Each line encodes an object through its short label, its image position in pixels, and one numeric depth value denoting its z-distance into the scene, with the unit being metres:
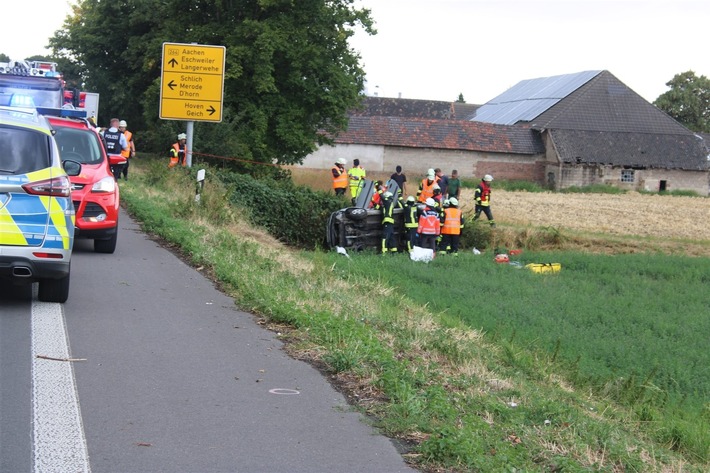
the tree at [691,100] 93.69
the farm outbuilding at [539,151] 63.25
